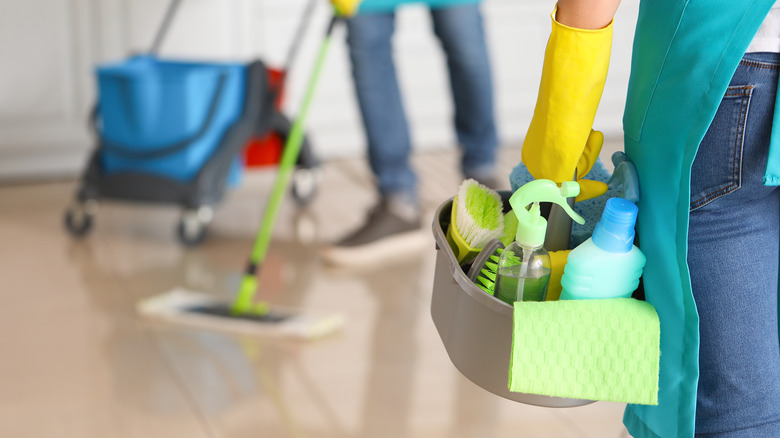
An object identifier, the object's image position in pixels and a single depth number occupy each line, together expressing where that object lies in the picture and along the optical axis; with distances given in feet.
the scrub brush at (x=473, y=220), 6.52
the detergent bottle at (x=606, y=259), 6.25
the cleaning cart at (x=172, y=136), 13.95
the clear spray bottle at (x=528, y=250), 6.27
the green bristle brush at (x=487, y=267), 6.34
